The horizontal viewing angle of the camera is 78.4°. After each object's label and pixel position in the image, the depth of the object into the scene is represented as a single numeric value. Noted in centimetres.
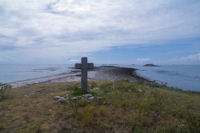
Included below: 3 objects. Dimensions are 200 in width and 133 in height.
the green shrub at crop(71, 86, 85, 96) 629
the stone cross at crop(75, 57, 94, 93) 664
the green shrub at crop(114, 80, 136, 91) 779
